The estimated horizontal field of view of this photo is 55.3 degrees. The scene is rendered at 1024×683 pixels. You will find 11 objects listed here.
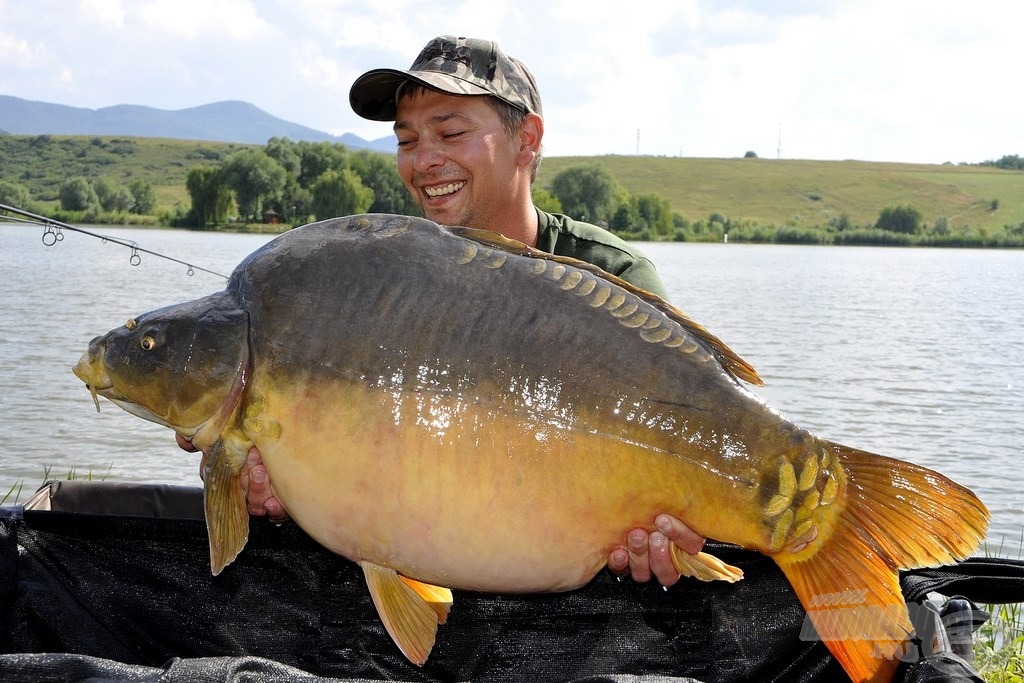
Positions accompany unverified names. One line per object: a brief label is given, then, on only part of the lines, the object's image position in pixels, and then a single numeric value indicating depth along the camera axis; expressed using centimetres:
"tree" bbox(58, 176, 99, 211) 3891
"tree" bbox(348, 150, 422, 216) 3631
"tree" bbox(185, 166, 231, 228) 3572
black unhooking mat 178
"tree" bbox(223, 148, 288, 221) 3734
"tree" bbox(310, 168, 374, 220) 3516
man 255
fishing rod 384
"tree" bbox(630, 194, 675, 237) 4753
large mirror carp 149
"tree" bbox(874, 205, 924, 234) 5238
